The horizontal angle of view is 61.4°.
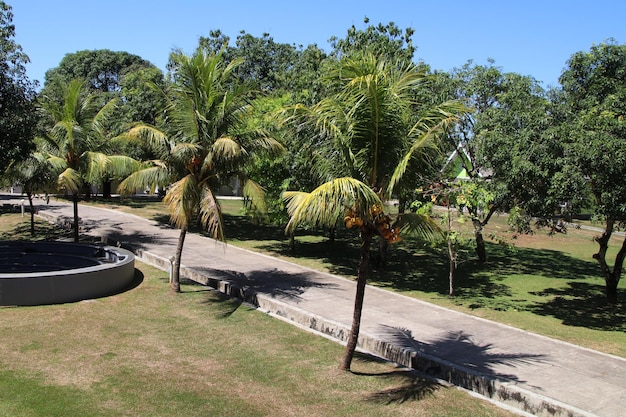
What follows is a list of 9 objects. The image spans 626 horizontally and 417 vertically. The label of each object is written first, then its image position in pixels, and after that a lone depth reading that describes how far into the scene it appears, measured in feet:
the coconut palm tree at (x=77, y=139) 52.44
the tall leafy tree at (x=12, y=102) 45.60
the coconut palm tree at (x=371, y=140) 25.63
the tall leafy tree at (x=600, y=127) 34.94
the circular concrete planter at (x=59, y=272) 36.73
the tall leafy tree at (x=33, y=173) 54.44
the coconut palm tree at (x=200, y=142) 38.65
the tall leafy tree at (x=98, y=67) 151.33
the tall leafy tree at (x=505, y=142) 39.81
